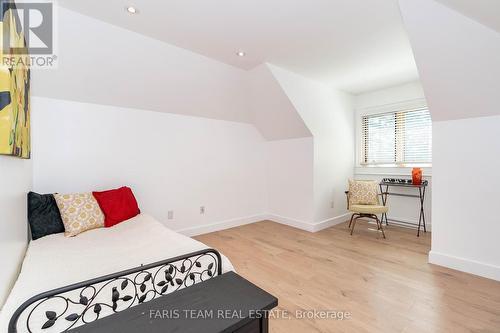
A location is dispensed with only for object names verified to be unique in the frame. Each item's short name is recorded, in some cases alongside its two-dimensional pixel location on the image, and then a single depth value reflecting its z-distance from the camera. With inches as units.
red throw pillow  92.2
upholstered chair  138.7
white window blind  145.6
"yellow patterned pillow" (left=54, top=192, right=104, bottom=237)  82.1
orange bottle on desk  138.3
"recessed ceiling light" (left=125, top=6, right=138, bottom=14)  76.4
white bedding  48.7
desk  141.6
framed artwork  43.9
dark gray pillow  78.2
